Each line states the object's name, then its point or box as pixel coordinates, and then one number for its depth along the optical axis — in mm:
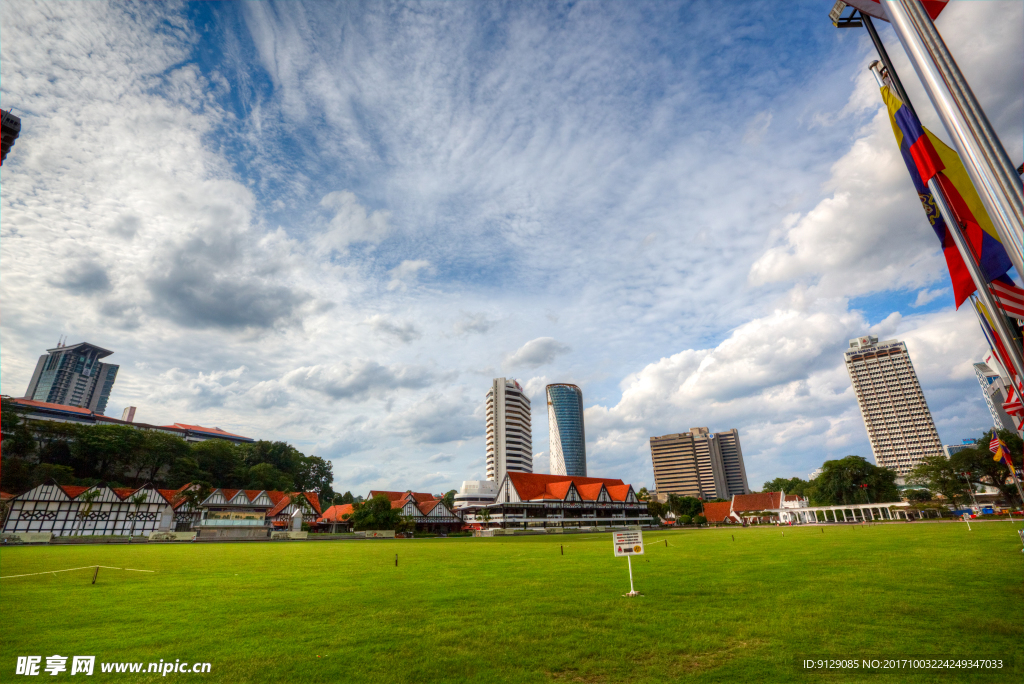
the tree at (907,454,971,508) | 68250
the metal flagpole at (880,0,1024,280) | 3197
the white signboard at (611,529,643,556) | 12227
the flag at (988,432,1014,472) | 19514
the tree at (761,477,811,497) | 137625
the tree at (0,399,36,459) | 67938
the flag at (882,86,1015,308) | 5781
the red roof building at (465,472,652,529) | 83062
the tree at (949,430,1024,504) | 63906
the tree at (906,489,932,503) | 93625
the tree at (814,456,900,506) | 83500
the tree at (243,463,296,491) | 92875
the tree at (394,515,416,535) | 60781
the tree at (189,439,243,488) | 92562
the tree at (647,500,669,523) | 96938
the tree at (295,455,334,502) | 111500
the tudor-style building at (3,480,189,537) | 51125
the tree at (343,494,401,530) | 58344
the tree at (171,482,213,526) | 65438
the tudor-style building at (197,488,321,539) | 54875
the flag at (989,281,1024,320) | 5273
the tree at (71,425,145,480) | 76688
